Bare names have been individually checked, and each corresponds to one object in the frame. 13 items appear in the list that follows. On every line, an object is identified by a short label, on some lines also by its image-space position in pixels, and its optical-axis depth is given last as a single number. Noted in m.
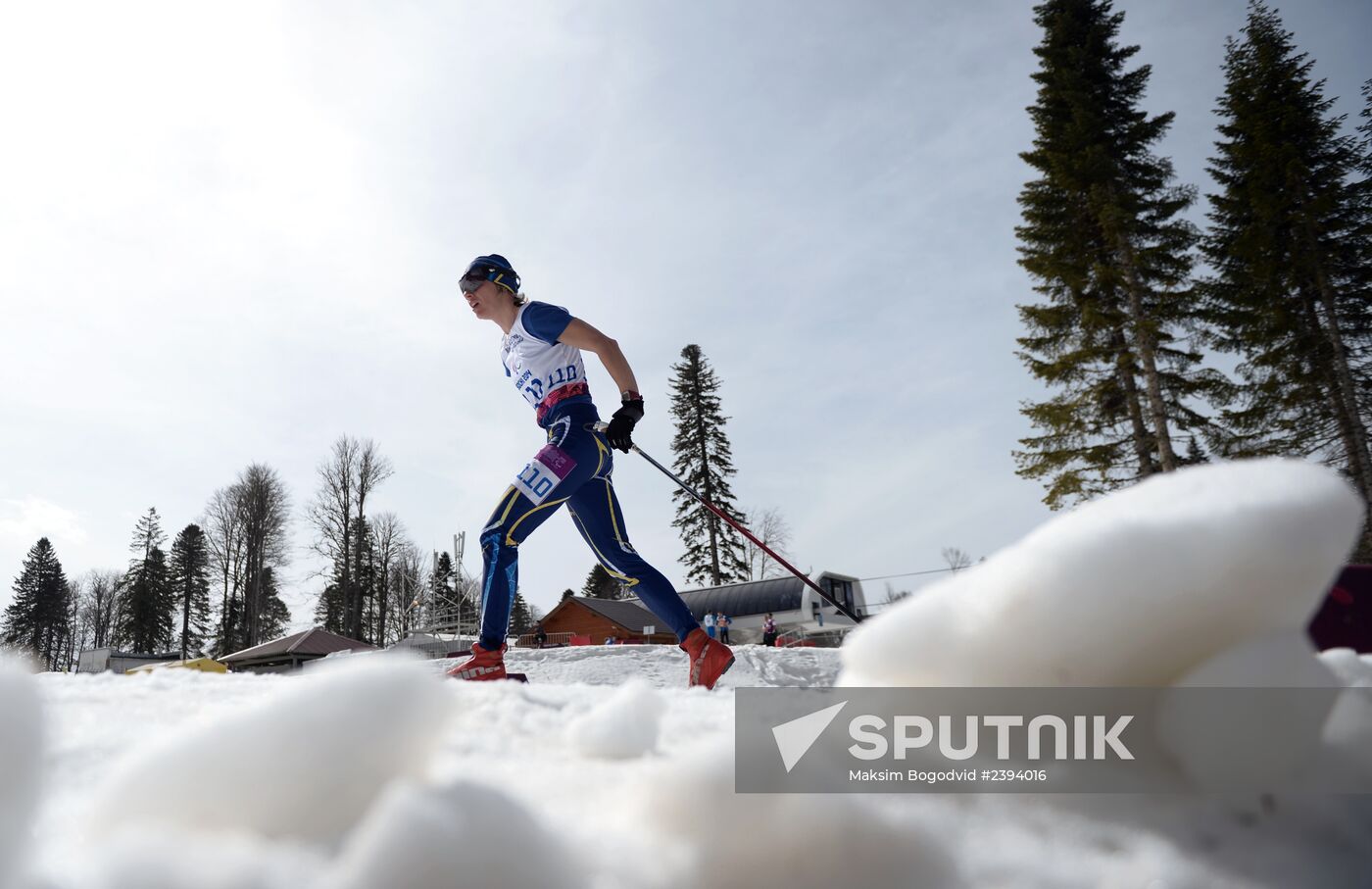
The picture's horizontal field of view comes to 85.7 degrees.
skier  3.52
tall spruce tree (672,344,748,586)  37.47
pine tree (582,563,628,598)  55.62
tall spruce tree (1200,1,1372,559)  18.23
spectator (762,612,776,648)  14.96
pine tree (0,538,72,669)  47.59
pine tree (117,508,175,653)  45.06
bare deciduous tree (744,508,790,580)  39.72
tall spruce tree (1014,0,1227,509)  16.30
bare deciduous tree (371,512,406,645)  37.59
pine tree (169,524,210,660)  46.22
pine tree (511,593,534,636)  56.62
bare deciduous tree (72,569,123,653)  50.00
